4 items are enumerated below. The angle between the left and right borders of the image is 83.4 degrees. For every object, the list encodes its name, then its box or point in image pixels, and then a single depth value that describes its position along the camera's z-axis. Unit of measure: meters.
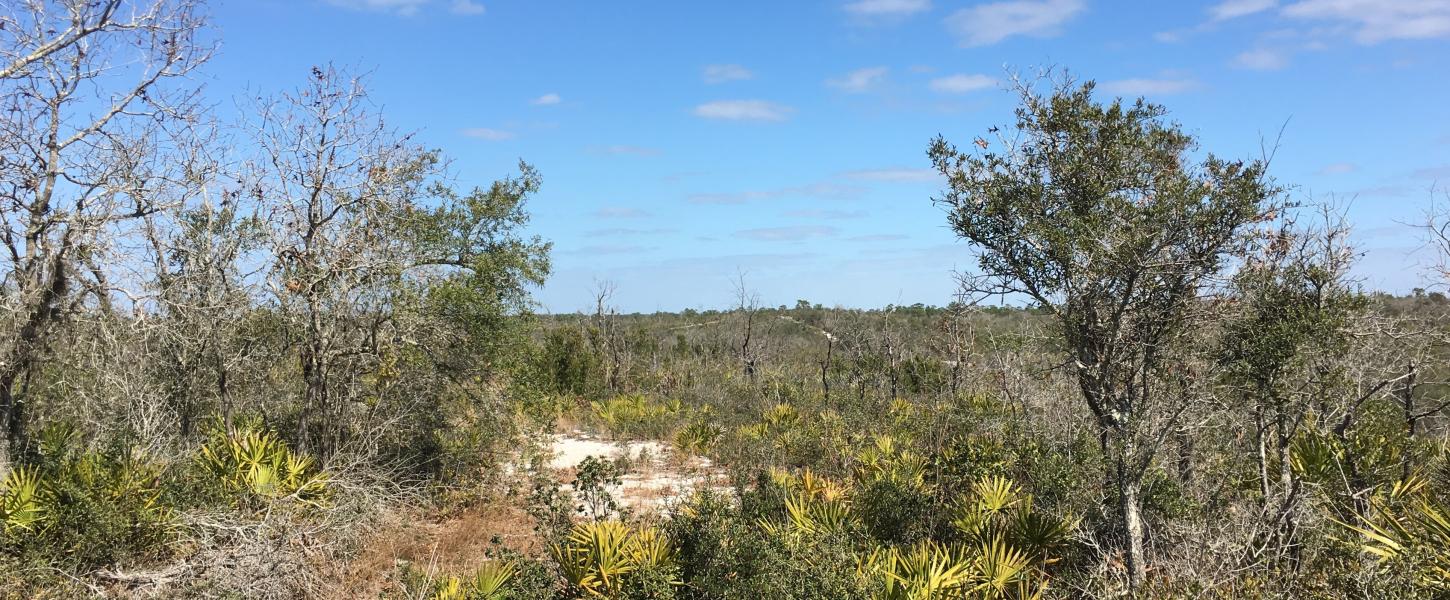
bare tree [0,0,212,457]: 8.46
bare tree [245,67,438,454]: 9.21
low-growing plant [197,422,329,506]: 8.18
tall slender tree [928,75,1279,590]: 6.15
